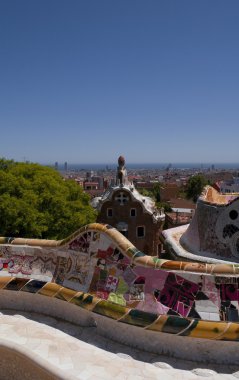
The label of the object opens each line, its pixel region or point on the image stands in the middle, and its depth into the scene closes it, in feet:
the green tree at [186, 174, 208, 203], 186.70
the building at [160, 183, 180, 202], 200.60
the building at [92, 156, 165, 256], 71.05
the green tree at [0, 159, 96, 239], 47.80
